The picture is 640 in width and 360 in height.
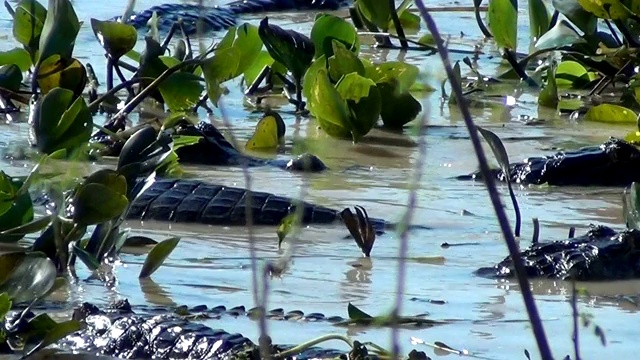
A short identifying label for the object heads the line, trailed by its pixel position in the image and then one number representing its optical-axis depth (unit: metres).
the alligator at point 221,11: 17.33
